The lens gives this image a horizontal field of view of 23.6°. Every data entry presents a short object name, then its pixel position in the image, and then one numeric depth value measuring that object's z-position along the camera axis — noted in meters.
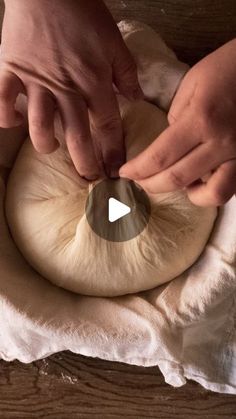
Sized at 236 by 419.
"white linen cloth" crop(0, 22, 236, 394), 0.61
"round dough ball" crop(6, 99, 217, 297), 0.63
